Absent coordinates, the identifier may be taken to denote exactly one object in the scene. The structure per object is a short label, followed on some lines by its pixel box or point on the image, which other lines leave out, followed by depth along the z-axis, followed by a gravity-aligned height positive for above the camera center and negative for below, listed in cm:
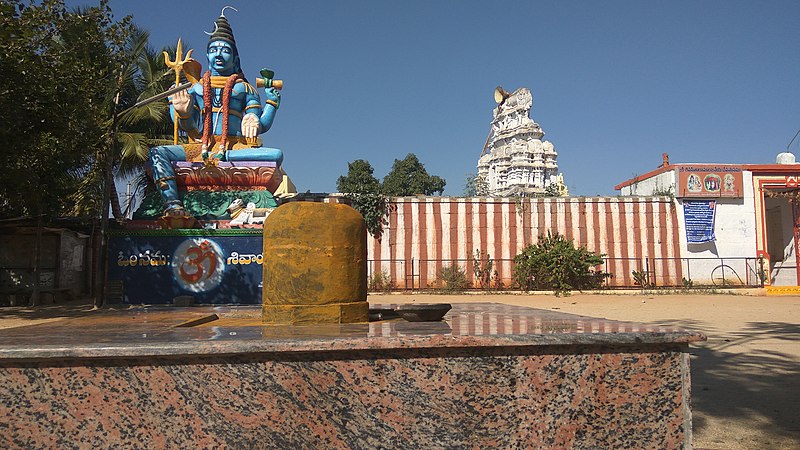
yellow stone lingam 321 -1
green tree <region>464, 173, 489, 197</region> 3506 +527
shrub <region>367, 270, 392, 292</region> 1689 -53
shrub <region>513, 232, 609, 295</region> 1675 -12
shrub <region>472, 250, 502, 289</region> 1750 -26
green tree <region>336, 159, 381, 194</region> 4359 +766
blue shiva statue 1063 +319
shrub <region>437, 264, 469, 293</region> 1703 -45
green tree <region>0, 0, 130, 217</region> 905 +334
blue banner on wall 1808 +137
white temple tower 3381 +712
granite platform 228 -55
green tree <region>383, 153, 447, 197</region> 4700 +769
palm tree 1583 +472
